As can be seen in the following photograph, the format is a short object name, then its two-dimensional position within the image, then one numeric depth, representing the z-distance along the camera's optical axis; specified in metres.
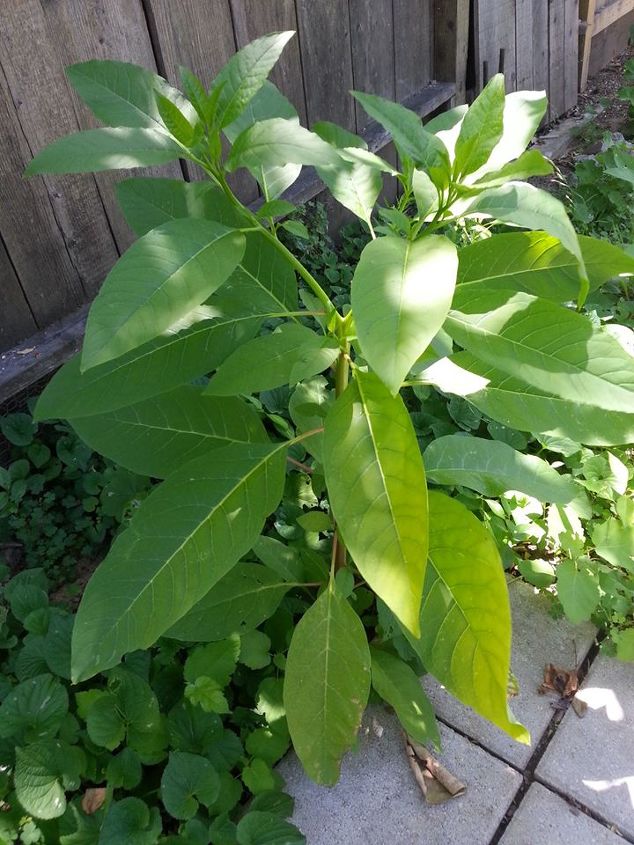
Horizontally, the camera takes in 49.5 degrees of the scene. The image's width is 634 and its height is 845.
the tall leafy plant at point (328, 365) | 1.03
